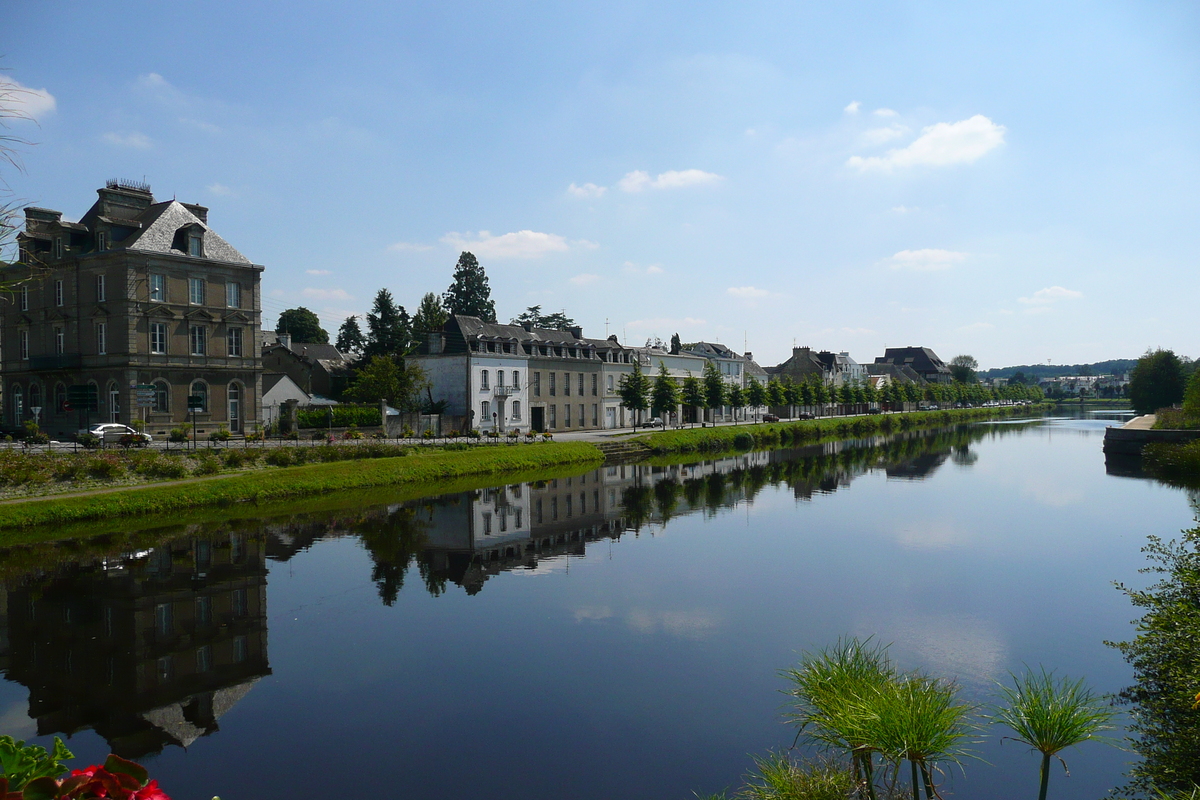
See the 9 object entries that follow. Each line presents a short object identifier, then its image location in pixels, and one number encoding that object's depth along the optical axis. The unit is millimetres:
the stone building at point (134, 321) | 38531
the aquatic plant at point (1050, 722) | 6613
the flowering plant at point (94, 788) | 3174
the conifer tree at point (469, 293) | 82188
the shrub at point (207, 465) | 30262
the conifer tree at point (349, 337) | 84062
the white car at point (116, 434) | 33688
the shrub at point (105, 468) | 27000
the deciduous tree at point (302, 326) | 84312
